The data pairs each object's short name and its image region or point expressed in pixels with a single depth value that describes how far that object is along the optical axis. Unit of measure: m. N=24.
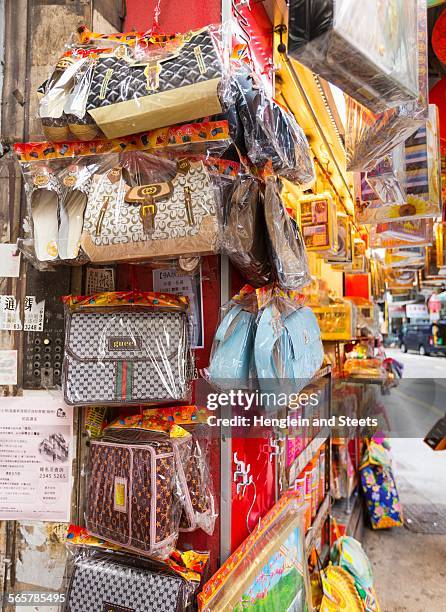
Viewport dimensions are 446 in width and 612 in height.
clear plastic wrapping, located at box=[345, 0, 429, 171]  1.52
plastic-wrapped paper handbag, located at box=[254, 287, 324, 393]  1.33
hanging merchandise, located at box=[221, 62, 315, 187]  1.34
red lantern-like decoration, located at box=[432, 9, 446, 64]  2.79
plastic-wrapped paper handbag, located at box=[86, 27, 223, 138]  1.14
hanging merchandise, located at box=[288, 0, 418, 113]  0.95
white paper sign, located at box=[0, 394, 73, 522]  1.58
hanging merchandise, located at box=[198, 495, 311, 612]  1.32
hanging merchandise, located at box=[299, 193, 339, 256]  3.13
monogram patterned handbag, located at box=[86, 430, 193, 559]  1.20
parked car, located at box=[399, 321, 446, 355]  12.73
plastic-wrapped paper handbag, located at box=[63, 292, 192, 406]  1.29
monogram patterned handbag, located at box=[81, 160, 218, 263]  1.17
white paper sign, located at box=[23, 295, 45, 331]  1.60
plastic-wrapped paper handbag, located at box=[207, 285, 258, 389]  1.35
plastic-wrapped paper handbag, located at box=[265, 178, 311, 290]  1.38
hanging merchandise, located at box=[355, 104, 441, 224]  2.50
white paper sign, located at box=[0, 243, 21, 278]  1.63
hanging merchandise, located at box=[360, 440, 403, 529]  4.19
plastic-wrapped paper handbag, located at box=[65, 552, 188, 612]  1.20
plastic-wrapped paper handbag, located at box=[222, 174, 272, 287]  1.29
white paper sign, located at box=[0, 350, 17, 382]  1.61
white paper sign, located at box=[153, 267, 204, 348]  1.51
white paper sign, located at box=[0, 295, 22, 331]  1.62
